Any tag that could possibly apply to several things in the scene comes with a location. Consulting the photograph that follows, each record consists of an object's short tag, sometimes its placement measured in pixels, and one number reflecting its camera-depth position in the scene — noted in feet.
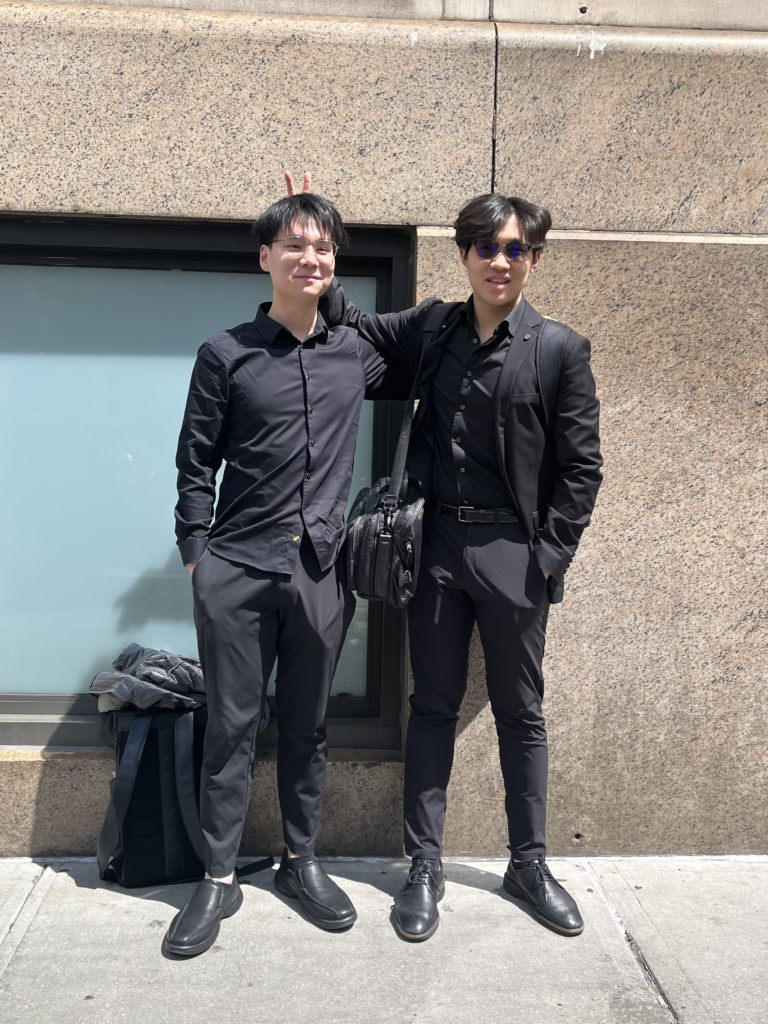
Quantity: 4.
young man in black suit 9.22
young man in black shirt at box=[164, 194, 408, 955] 9.23
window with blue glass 11.56
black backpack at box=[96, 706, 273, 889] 10.13
